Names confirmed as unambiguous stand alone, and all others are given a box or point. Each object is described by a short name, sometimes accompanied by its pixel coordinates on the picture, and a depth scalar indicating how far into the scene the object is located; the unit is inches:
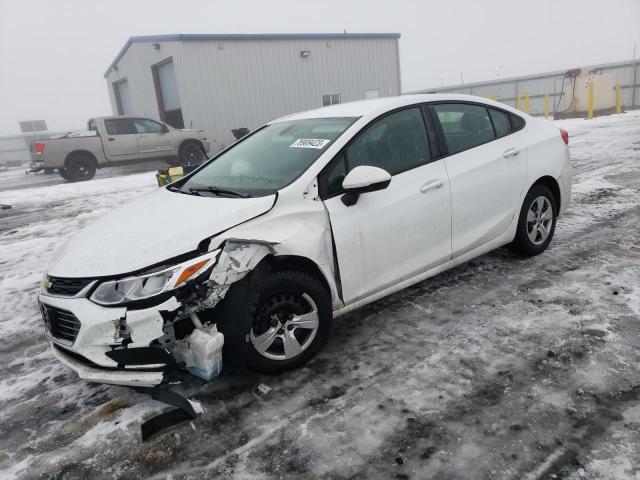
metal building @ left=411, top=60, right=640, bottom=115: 979.3
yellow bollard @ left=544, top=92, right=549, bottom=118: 928.9
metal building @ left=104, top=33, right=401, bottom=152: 708.7
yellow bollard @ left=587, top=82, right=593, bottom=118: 803.4
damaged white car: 100.0
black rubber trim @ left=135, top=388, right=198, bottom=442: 101.4
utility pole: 976.7
